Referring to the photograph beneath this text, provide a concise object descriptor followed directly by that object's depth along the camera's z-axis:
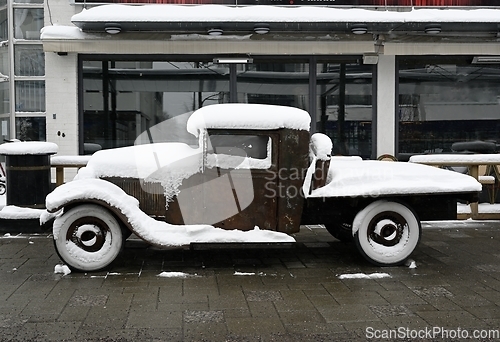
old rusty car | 5.80
